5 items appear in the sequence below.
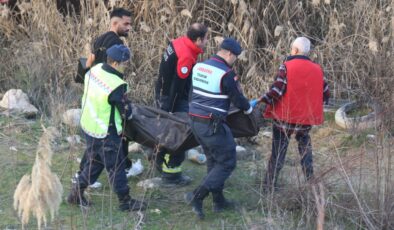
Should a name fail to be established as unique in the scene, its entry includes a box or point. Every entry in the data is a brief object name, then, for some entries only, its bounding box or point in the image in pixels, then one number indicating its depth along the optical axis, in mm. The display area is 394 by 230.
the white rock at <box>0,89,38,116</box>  16516
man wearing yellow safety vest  10133
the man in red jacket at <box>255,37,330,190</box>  10953
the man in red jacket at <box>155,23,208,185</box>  11781
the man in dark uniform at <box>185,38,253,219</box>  10117
